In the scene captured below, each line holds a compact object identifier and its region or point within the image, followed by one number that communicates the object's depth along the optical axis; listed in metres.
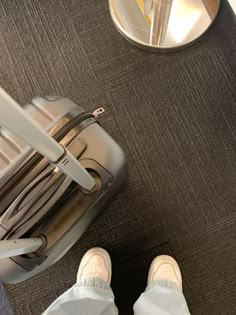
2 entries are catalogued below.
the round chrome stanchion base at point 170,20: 1.28
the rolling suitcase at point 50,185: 0.85
